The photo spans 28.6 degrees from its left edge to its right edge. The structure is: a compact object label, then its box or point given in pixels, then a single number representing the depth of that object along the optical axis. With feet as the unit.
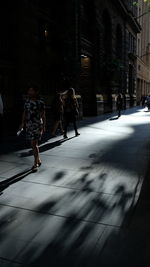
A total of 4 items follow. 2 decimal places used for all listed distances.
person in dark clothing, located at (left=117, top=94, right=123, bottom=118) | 65.21
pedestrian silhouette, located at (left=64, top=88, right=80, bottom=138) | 34.58
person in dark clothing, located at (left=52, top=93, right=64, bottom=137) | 35.70
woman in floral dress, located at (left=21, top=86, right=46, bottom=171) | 20.06
